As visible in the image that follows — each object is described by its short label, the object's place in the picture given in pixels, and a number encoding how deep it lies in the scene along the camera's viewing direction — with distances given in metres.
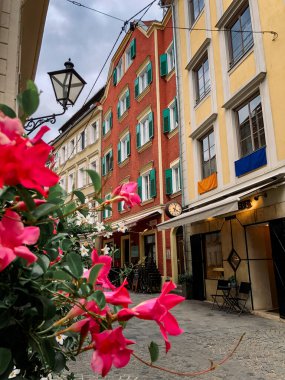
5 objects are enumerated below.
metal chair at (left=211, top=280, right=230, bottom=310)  10.30
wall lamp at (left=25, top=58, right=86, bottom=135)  6.07
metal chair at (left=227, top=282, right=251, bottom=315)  9.87
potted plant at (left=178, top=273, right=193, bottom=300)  12.95
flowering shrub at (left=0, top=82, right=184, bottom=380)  0.64
